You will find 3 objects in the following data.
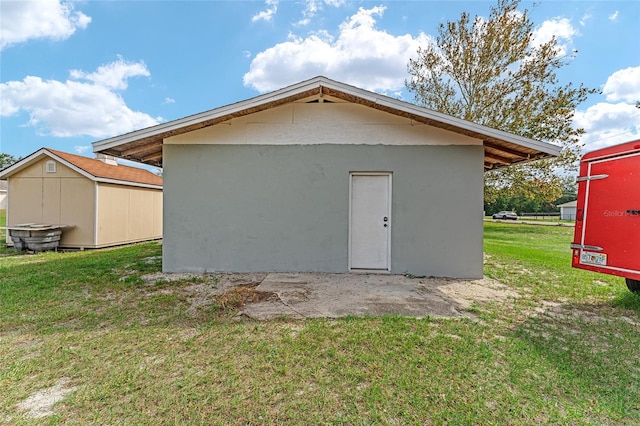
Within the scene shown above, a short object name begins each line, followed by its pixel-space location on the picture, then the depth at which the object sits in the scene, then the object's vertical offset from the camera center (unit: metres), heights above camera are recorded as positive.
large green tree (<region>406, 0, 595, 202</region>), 15.27 +6.98
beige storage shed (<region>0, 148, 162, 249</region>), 9.90 +0.33
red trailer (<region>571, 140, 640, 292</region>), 4.11 +0.06
